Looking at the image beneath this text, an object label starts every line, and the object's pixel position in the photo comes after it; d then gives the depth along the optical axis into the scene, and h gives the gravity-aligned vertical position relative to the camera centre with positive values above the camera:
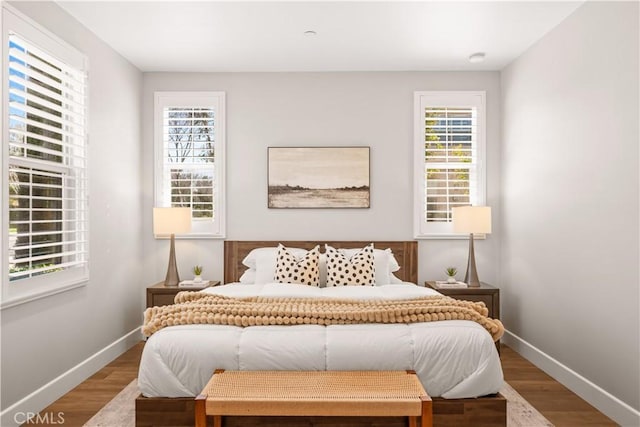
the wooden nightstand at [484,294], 4.32 -0.76
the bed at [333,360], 2.55 -0.81
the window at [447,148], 4.87 +0.63
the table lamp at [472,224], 4.40 -0.13
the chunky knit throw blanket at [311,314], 2.84 -0.62
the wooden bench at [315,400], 2.23 -0.88
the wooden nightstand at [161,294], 4.34 -0.76
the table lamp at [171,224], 4.41 -0.13
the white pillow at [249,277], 4.34 -0.61
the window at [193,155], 4.89 +0.56
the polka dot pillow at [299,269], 4.12 -0.51
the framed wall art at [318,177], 4.88 +0.33
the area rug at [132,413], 2.84 -1.26
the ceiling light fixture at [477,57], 4.34 +1.39
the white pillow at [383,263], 4.28 -0.49
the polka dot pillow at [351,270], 4.11 -0.52
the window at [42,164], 2.82 +0.30
